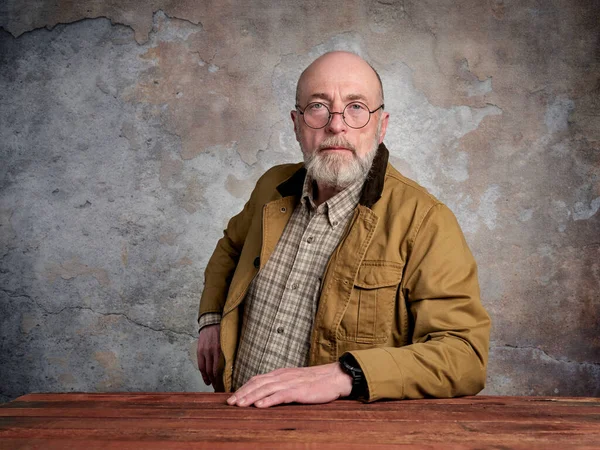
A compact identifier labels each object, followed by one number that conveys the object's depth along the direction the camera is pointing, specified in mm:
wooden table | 1121
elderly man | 1542
